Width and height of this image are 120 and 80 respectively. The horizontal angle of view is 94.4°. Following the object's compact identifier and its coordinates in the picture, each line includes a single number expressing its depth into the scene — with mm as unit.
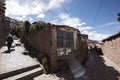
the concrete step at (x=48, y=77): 3495
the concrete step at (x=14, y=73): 2980
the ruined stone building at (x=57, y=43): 4211
